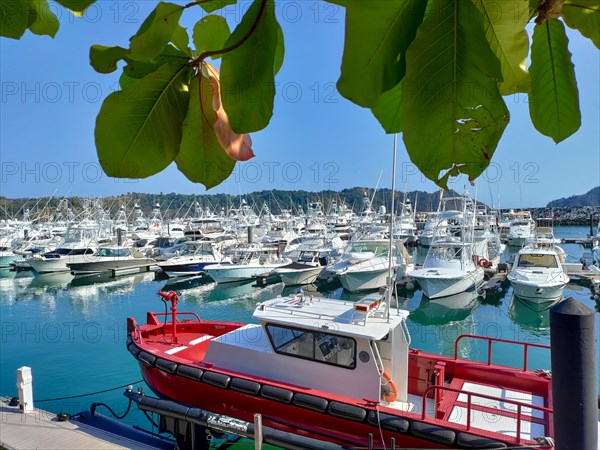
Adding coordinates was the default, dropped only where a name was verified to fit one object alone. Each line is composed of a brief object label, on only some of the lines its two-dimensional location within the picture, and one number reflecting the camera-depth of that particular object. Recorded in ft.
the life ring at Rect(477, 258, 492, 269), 70.84
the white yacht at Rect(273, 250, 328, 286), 69.26
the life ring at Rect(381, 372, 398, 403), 19.26
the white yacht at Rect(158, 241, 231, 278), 79.25
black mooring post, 4.24
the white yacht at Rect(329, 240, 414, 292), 61.57
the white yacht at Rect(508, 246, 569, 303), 52.42
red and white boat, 16.67
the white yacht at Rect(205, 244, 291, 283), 71.72
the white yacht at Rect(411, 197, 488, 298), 55.83
